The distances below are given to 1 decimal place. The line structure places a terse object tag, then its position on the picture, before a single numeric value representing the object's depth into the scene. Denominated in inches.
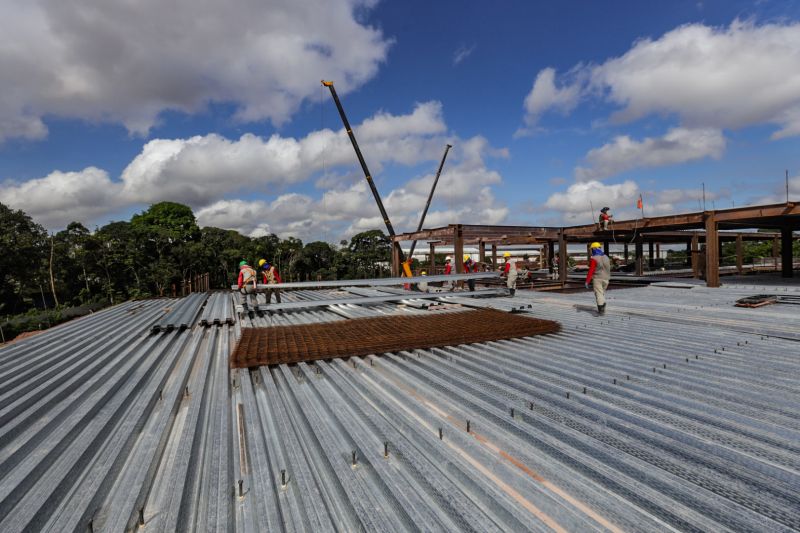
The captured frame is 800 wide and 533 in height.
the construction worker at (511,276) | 497.4
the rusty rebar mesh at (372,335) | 211.9
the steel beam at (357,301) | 396.8
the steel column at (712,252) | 545.0
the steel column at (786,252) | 738.0
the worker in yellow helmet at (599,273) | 335.9
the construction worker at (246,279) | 420.5
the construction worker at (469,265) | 721.6
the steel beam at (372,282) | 411.7
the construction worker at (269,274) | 464.8
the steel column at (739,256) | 901.2
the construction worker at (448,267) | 735.1
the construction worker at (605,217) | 686.5
